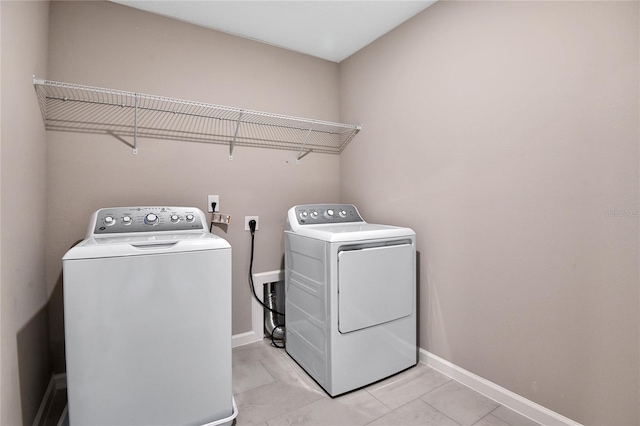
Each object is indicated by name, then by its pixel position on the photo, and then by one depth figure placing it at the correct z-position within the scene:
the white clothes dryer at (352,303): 1.69
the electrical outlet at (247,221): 2.34
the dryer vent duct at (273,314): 2.44
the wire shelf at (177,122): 1.78
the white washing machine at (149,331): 1.20
